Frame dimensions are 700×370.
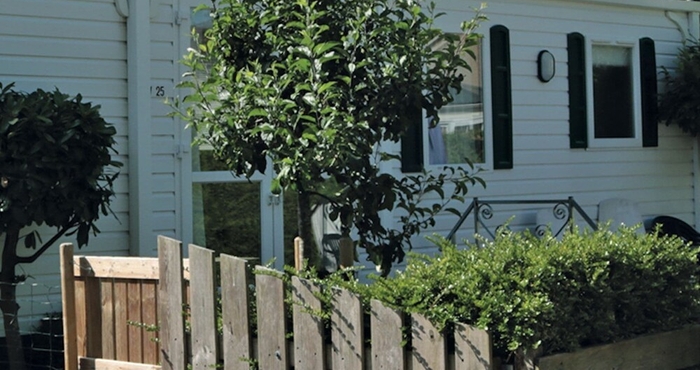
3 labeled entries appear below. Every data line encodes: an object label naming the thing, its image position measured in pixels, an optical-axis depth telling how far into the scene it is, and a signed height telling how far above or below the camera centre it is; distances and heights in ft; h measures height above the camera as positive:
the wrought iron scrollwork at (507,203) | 32.07 -0.45
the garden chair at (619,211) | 37.93 -0.58
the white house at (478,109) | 26.99 +2.87
